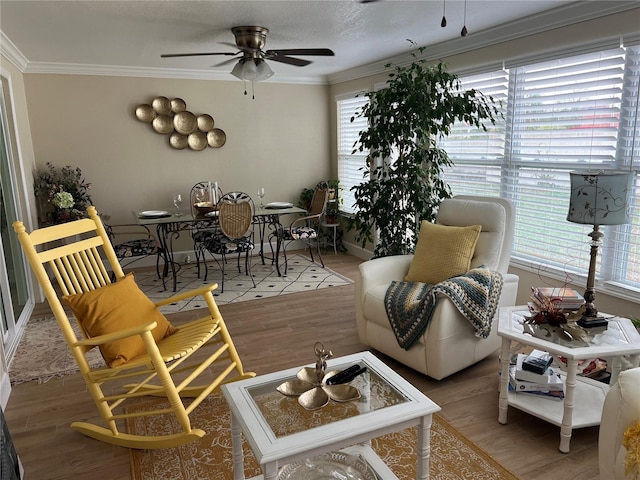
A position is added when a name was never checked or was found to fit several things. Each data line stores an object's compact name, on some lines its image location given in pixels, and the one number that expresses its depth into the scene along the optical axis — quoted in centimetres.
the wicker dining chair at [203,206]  504
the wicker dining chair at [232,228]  459
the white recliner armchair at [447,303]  266
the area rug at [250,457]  205
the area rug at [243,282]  455
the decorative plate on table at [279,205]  544
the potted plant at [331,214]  621
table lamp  220
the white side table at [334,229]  618
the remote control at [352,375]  185
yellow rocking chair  214
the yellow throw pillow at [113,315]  224
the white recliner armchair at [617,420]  146
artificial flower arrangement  474
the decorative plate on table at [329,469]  170
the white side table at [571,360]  212
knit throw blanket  264
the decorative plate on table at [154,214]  488
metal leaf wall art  550
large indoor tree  347
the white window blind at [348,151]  591
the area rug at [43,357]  304
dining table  475
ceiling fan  357
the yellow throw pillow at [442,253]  303
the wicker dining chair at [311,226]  537
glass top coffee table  149
